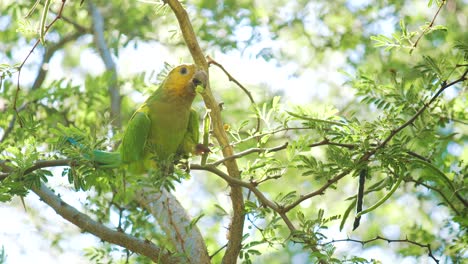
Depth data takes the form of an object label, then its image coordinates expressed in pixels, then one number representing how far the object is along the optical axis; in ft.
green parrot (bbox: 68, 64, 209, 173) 21.61
